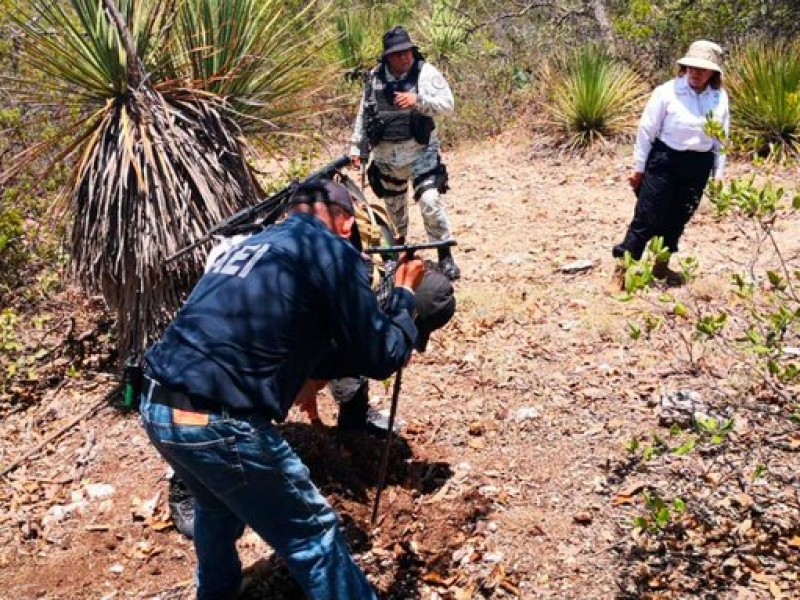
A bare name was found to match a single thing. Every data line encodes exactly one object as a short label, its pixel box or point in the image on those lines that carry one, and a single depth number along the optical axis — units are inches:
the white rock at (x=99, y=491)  163.9
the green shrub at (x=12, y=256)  238.7
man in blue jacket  97.9
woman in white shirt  196.7
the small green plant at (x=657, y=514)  114.3
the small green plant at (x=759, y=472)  116.3
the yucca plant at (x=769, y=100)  313.1
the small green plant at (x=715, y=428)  113.8
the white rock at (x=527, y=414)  166.9
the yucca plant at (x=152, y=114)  159.9
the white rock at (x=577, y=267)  244.2
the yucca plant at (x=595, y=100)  360.2
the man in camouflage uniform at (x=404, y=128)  221.6
